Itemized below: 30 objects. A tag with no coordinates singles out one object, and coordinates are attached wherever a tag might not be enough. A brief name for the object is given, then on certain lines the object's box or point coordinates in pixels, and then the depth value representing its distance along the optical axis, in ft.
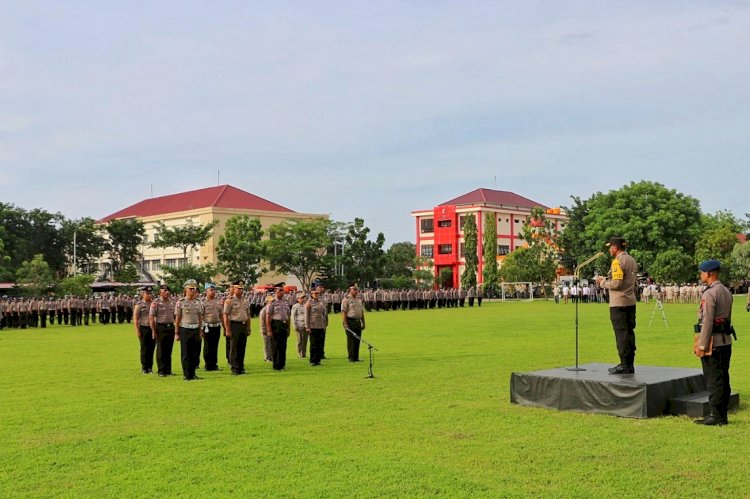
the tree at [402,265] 284.00
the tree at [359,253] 201.05
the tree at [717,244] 214.48
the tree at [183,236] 190.60
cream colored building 262.67
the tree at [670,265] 196.74
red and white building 288.80
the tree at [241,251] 189.81
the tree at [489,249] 265.34
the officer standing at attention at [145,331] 49.52
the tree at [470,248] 277.44
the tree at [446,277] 296.90
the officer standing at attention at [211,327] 50.00
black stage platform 29.91
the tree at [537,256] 224.53
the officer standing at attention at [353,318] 55.47
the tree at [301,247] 191.31
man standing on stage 32.97
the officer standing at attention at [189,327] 45.93
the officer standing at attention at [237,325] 49.01
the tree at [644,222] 202.59
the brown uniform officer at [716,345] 28.22
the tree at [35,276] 176.24
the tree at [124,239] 247.29
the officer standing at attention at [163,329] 48.08
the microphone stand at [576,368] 34.47
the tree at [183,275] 177.47
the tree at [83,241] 241.35
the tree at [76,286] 175.22
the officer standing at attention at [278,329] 51.19
